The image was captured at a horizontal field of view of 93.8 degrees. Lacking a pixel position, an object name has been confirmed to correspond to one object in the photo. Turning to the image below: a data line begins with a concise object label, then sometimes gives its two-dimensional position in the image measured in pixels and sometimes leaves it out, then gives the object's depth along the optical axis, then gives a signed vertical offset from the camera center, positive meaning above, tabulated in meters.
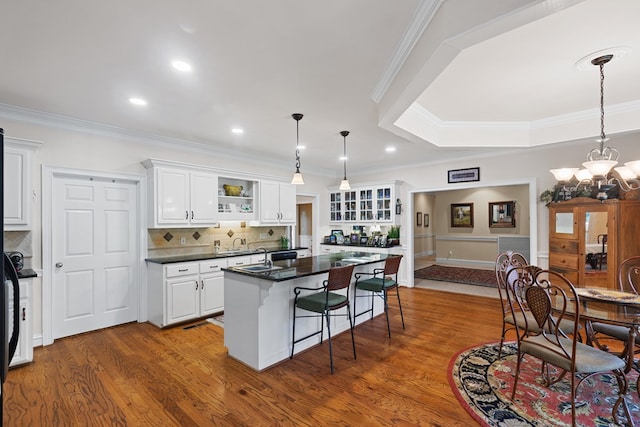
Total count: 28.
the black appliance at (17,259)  3.12 -0.45
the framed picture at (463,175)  5.38 +0.72
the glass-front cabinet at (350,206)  6.95 +0.20
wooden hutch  3.73 -0.32
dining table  2.13 -0.76
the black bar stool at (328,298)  2.92 -0.86
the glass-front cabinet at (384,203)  6.34 +0.24
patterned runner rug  6.87 -1.55
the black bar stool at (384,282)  3.71 -0.86
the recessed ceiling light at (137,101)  3.07 +1.20
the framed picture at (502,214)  8.28 -0.01
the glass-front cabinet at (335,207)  7.22 +0.19
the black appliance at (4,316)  1.30 -0.44
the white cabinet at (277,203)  5.58 +0.24
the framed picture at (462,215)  9.12 -0.03
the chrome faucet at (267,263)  3.35 -0.55
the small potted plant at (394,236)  6.41 -0.47
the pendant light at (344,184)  4.27 +0.46
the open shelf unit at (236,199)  5.16 +0.29
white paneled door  3.64 -0.50
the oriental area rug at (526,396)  2.16 -1.48
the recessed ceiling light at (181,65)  2.38 +1.22
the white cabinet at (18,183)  3.03 +0.35
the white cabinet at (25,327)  2.95 -1.10
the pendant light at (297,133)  3.55 +1.15
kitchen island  2.89 -0.99
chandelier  2.53 +0.40
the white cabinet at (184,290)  4.00 -1.05
